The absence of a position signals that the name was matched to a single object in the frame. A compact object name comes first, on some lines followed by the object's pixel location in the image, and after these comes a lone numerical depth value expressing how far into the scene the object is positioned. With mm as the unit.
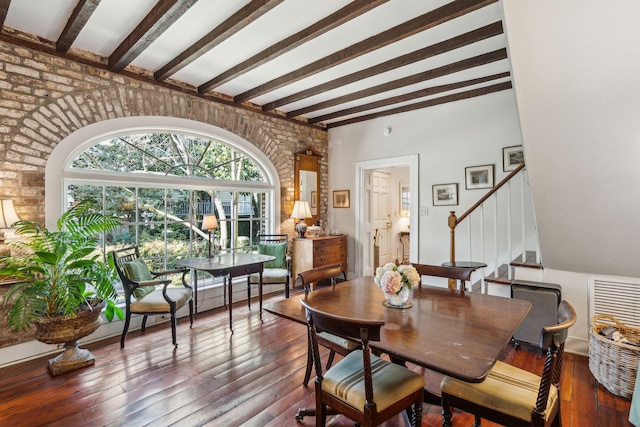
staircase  3291
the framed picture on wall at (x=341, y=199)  5820
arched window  3465
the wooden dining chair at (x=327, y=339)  2092
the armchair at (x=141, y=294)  3061
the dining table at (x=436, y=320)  1333
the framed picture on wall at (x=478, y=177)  4295
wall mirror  5500
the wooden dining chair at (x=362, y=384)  1422
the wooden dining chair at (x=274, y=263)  4098
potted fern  2559
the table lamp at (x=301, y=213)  5133
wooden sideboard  5000
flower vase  2008
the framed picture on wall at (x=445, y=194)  4599
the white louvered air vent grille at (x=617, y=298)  2729
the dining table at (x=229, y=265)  3381
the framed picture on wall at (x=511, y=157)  4022
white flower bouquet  1923
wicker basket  2223
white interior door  6066
